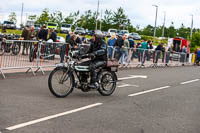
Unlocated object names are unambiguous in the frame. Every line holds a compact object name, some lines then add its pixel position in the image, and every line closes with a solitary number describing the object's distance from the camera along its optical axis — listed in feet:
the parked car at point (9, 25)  258.06
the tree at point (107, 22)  325.21
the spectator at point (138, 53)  70.74
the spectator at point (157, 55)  80.78
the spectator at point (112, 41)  69.16
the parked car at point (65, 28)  256.93
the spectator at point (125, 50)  66.65
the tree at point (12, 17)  360.24
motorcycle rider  30.22
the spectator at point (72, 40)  57.28
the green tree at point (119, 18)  322.75
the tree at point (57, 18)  316.60
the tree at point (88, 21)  316.60
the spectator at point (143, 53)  73.06
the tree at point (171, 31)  381.60
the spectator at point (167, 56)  88.94
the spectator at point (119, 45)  64.80
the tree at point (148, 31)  434.71
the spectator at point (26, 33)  71.29
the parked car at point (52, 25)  247.70
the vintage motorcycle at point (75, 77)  28.94
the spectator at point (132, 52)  68.34
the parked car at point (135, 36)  255.09
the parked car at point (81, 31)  243.95
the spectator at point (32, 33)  71.77
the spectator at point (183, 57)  102.68
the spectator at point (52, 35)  65.31
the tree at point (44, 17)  295.69
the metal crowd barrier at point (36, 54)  40.30
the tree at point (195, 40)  187.83
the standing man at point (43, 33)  66.91
